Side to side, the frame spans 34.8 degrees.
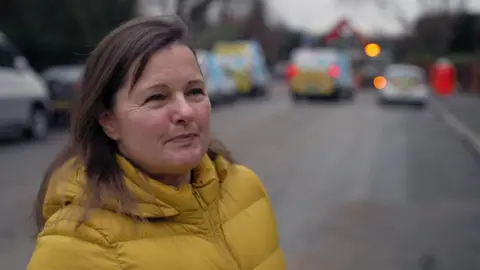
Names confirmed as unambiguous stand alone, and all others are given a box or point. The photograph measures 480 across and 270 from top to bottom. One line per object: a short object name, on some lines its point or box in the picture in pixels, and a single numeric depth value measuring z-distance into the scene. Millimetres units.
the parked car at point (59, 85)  18530
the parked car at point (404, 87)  28203
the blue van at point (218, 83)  26998
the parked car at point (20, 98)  14711
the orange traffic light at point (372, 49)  30078
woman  1654
